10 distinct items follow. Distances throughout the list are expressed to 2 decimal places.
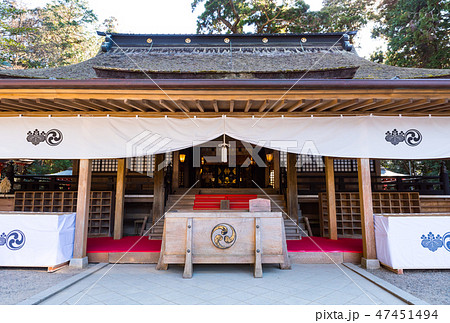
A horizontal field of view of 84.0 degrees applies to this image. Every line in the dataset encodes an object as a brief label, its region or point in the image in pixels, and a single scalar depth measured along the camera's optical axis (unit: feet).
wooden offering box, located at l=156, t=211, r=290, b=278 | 14.92
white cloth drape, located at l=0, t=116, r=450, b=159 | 16.67
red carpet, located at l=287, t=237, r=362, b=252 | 18.48
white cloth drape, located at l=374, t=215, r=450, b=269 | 14.73
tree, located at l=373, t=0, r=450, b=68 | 44.14
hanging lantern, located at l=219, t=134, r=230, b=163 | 17.03
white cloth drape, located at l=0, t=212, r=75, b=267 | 15.16
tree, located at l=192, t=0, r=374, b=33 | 57.36
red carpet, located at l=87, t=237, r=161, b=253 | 18.51
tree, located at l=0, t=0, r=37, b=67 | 45.87
